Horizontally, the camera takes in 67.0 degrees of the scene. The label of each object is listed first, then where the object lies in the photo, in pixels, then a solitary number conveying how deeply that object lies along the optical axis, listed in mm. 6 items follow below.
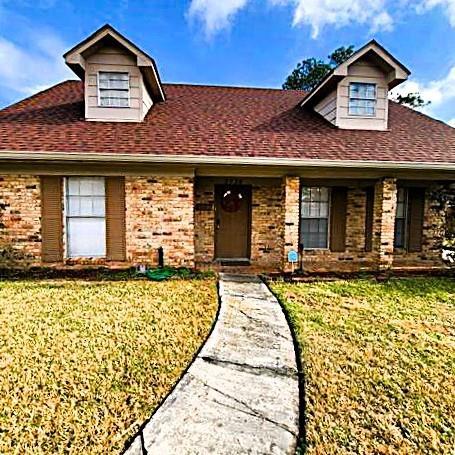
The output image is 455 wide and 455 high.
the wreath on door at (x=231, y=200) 9289
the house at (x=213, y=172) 7352
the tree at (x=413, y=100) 18062
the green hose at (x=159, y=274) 7023
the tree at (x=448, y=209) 7844
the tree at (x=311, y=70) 21109
